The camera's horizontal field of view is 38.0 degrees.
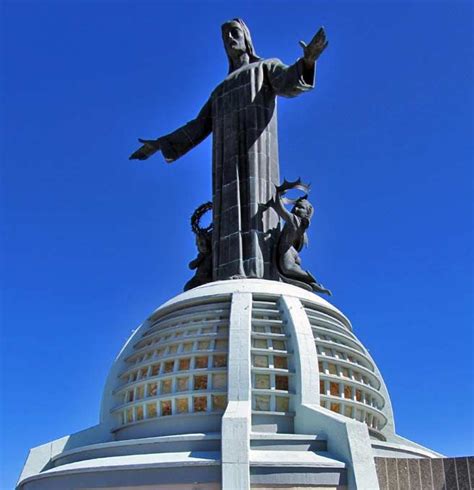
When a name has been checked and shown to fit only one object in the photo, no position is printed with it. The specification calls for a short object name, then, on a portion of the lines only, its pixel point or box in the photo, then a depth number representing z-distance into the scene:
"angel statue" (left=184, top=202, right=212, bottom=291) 22.89
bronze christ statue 21.64
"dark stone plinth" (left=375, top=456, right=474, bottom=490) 13.91
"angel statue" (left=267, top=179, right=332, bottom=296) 21.16
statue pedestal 13.57
